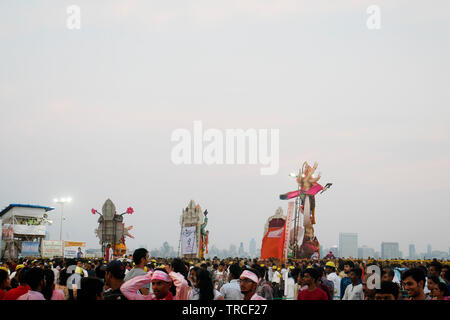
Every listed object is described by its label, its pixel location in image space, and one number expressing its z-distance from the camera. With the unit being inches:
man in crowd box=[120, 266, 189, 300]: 218.7
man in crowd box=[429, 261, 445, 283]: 380.8
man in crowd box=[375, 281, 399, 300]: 221.9
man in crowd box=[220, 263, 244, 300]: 323.0
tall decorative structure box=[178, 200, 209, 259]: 1886.1
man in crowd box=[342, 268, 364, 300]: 339.6
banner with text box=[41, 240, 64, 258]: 1748.3
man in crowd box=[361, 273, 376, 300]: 308.7
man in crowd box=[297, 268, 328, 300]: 273.7
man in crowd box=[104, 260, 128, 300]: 248.8
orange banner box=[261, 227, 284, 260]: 1266.0
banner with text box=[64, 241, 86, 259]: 1737.0
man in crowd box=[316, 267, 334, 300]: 445.7
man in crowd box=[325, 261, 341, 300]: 519.2
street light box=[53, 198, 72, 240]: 2235.5
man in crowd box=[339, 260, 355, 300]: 417.1
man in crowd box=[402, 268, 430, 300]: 231.9
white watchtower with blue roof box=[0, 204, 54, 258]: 1756.9
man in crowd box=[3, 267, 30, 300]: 241.2
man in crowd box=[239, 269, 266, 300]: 264.2
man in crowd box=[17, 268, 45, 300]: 231.5
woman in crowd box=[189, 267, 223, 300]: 239.6
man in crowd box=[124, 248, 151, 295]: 320.2
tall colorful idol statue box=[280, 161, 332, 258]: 1809.8
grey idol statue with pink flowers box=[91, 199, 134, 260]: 1029.7
